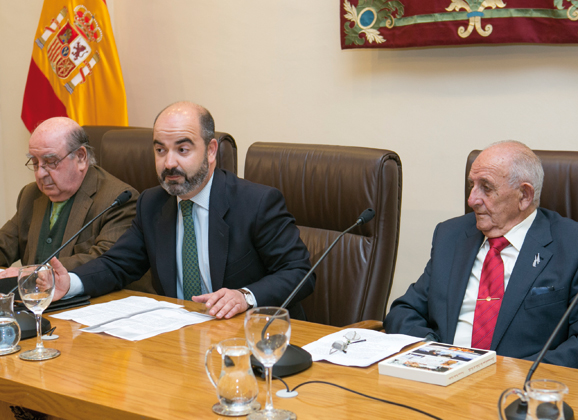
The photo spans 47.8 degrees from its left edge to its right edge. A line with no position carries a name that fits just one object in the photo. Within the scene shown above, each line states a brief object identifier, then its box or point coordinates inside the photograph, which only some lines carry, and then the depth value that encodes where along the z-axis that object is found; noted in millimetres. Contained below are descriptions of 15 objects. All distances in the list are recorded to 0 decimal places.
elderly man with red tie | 1835
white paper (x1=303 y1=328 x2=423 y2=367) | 1463
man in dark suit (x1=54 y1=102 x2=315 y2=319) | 2250
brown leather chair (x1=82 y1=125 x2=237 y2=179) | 2650
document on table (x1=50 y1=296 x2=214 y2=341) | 1721
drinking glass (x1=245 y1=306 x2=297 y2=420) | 1129
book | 1317
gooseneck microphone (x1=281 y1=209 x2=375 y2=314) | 1948
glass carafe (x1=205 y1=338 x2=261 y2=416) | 1161
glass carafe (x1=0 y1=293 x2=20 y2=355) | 1565
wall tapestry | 2611
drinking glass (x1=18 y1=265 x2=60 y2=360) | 1545
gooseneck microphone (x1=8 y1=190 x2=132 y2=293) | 2113
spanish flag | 3943
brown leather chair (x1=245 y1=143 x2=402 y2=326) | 2322
